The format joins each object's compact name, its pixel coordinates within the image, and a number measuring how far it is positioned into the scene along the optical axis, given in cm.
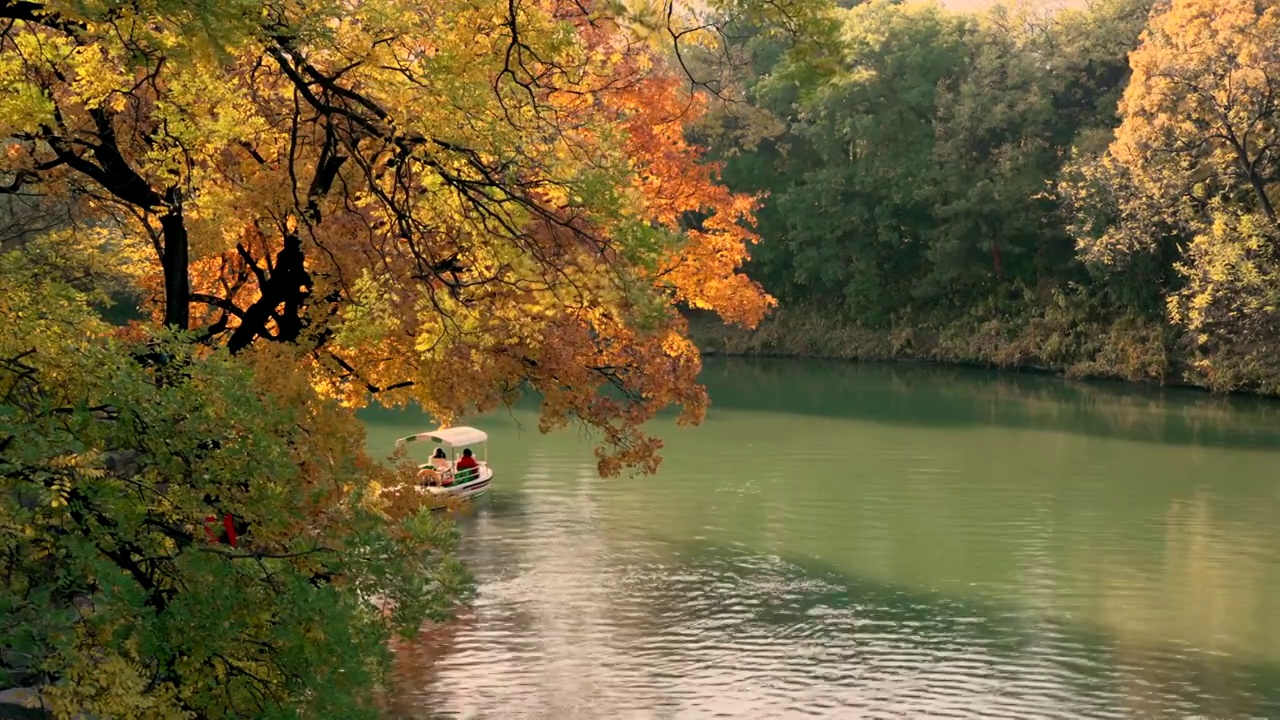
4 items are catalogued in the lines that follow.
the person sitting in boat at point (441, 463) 3109
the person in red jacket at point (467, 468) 3000
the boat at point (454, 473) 2911
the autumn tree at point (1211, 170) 4334
